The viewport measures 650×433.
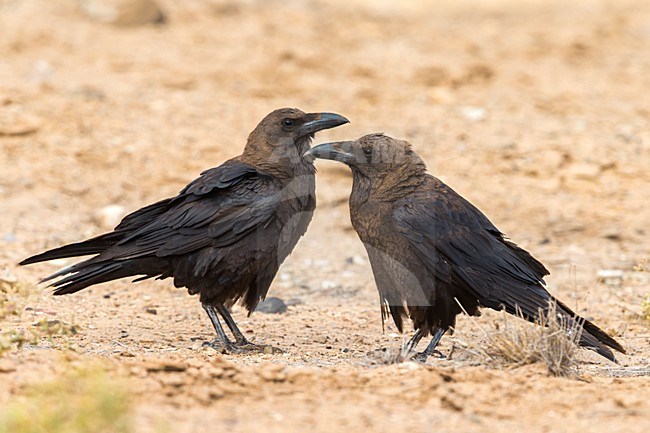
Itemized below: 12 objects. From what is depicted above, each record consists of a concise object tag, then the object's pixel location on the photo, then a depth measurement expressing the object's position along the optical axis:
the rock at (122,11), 28.95
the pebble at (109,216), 19.12
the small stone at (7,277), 14.97
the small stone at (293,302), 15.69
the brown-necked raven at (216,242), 12.73
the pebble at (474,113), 24.31
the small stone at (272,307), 15.16
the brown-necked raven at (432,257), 11.59
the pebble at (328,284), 16.81
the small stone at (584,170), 21.09
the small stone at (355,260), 17.94
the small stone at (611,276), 16.77
